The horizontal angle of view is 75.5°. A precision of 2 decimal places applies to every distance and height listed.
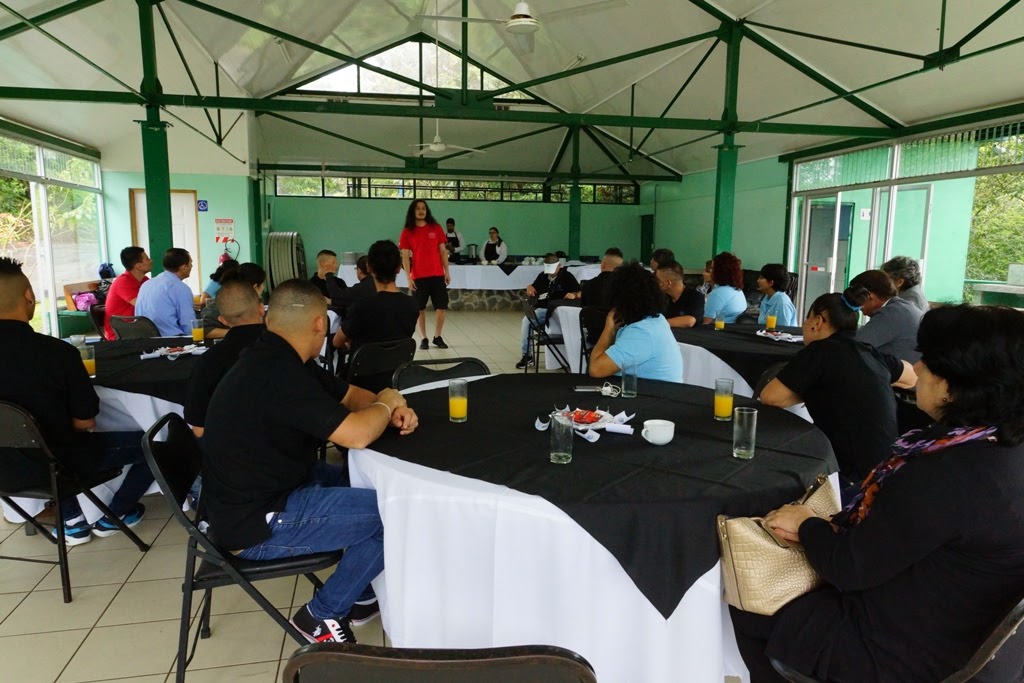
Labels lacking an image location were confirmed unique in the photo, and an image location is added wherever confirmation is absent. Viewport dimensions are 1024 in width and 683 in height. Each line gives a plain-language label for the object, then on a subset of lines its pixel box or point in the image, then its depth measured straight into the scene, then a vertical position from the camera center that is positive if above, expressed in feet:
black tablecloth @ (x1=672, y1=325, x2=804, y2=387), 12.84 -1.89
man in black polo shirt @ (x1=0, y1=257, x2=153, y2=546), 8.43 -1.86
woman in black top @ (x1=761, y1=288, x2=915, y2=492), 8.06 -1.72
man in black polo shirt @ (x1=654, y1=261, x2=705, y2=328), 16.44 -1.19
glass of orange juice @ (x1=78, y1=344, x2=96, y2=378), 10.43 -1.81
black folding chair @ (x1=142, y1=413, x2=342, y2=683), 6.15 -3.04
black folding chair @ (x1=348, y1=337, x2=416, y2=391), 11.88 -2.09
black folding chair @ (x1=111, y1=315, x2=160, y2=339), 13.98 -1.74
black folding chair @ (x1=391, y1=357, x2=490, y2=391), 10.16 -1.94
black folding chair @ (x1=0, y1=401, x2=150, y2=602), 8.44 -3.03
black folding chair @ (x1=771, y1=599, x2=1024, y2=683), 4.08 -2.43
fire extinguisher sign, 38.50 +0.94
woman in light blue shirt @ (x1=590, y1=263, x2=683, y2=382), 9.65 -1.21
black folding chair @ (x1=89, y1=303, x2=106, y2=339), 18.04 -1.93
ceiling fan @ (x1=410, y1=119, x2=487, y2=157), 33.40 +5.22
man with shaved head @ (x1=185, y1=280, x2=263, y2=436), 8.77 -1.43
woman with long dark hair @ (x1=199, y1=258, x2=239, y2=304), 16.65 -0.87
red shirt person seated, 17.20 -1.08
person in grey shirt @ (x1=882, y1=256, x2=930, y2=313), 14.10 -0.46
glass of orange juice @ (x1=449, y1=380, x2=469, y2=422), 7.54 -1.68
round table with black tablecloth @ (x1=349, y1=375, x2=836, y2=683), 5.32 -2.45
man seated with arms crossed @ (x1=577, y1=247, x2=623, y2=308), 19.48 -1.08
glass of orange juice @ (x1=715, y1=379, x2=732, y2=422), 7.66 -1.68
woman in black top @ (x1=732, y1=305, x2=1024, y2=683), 4.23 -1.82
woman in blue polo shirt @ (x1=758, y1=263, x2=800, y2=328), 17.10 -1.04
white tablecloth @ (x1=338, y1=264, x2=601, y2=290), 39.52 -1.57
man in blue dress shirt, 14.99 -1.25
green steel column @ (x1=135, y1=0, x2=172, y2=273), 22.12 +2.92
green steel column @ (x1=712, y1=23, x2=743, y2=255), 26.18 +2.86
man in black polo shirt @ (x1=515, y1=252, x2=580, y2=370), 23.17 -1.47
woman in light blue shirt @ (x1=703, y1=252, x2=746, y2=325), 17.53 -0.98
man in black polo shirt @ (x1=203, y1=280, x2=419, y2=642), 6.36 -2.13
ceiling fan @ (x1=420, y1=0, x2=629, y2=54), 18.21 +6.52
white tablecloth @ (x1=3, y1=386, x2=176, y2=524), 10.15 -2.68
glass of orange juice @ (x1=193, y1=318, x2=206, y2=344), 12.62 -1.70
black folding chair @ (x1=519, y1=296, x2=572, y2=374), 20.18 -2.82
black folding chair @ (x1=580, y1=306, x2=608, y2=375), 17.19 -1.97
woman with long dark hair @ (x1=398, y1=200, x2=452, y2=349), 25.49 -0.37
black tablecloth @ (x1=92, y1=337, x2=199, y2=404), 10.00 -2.02
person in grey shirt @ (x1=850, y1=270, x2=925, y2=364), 12.23 -1.18
